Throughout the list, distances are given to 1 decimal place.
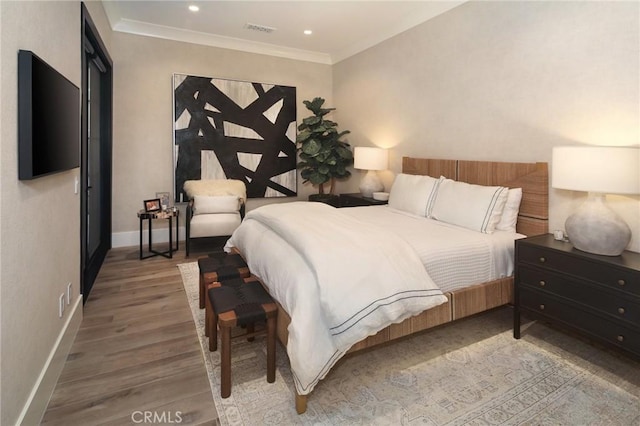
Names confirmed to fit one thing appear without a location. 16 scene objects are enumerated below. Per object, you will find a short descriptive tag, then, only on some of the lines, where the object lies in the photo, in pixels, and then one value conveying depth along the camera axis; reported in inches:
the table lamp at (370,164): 179.8
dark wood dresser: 76.3
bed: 69.6
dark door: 116.3
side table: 166.2
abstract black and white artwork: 195.0
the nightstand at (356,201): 176.9
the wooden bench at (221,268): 94.8
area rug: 69.3
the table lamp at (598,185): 80.9
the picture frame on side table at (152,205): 170.7
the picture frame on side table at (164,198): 182.1
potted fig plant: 211.6
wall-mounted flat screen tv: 59.5
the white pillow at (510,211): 115.5
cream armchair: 170.4
